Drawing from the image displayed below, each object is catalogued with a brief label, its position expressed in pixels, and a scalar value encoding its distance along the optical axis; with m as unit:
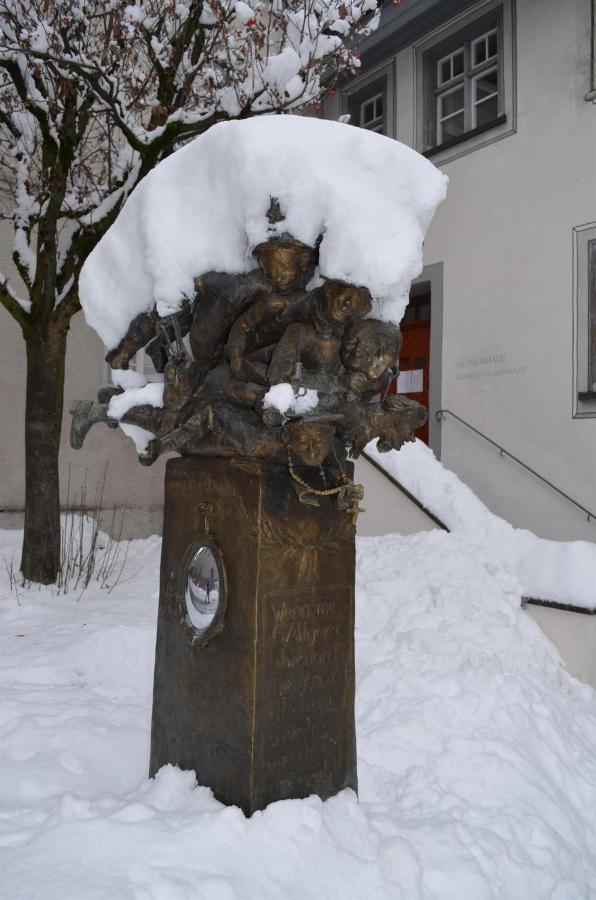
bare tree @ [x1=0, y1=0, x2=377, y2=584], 5.57
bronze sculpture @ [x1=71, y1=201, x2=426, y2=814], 2.53
